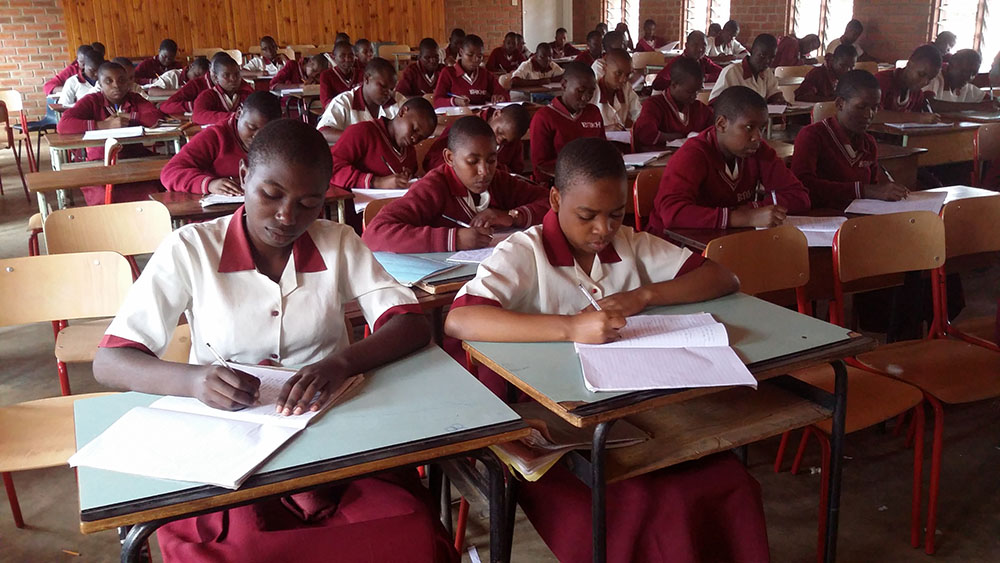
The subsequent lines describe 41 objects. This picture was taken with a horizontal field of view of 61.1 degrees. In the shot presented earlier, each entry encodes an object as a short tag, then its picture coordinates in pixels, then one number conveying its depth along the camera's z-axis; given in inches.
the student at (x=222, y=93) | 220.4
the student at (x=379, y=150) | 140.3
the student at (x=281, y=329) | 51.8
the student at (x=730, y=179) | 109.7
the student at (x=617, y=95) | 206.8
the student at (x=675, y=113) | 181.8
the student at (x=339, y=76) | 279.9
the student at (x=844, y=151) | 127.1
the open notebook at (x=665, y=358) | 56.6
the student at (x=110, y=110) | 197.8
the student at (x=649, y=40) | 469.4
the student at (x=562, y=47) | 474.9
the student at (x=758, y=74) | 246.4
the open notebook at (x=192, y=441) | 44.8
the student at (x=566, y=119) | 175.9
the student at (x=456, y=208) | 96.4
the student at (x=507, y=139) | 156.3
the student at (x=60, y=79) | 338.5
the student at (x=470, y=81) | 281.0
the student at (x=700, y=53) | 335.0
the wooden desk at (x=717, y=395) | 55.9
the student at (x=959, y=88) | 219.5
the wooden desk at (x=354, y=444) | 42.9
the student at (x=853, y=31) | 368.2
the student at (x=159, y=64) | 375.9
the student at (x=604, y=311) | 63.2
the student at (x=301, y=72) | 327.6
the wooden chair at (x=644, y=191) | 126.5
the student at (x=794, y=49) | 391.2
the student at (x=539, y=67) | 361.1
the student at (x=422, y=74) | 296.0
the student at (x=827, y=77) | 269.4
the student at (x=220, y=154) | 133.1
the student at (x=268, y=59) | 418.2
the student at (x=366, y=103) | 189.0
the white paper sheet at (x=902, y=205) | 116.0
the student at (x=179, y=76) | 296.2
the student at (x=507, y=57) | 437.1
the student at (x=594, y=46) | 404.5
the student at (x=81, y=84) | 279.4
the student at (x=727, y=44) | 417.1
